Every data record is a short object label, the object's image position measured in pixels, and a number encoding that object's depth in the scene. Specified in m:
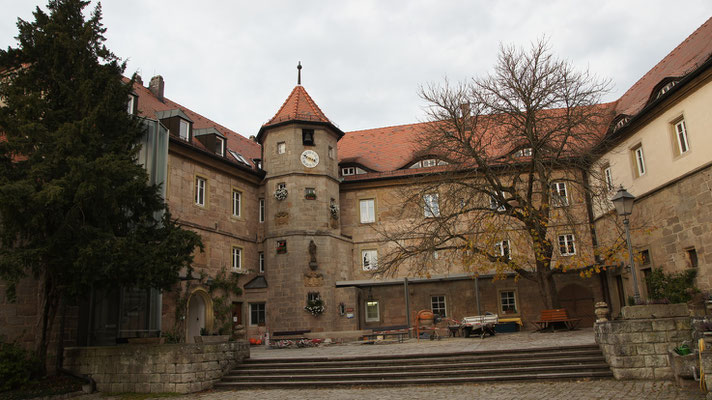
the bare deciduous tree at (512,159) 17.23
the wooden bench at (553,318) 17.22
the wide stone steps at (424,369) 11.06
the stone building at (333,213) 17.55
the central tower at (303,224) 22.47
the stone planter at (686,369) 9.28
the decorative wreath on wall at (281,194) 23.66
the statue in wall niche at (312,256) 22.84
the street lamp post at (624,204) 11.49
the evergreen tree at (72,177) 11.38
